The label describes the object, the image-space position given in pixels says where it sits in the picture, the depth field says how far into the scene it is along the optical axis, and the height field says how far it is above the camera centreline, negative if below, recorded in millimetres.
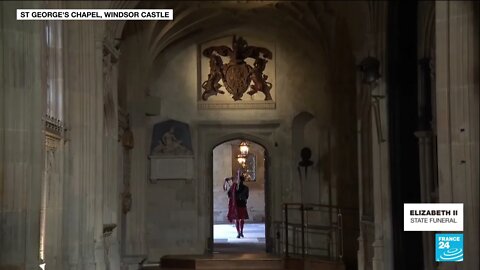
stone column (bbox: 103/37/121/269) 11492 +470
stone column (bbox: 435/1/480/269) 6094 +591
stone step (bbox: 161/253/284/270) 14023 -1663
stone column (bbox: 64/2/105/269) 10094 +539
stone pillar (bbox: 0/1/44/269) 6203 +373
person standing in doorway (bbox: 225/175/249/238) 19125 -592
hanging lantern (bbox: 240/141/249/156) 24350 +1112
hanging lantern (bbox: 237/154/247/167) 26094 +746
